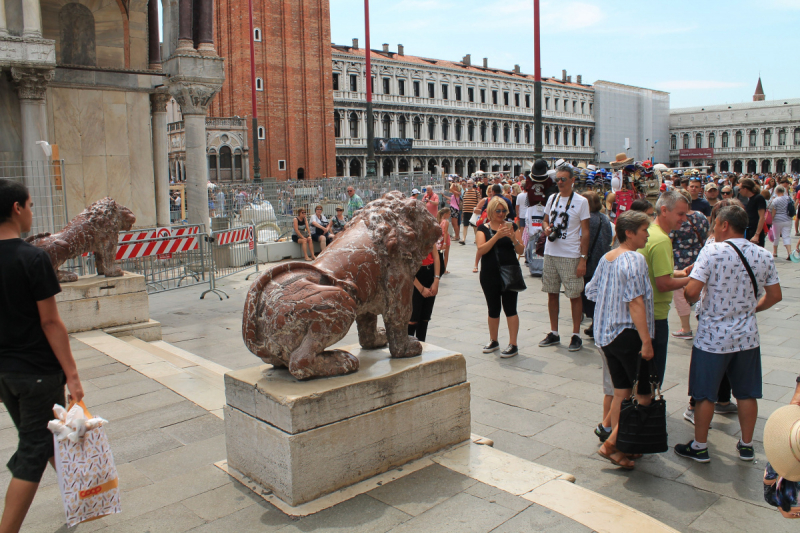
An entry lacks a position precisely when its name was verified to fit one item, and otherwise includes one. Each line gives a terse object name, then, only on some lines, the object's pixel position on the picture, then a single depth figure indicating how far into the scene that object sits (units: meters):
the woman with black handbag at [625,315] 3.96
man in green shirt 4.39
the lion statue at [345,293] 3.25
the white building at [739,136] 87.25
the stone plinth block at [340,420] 3.06
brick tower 45.25
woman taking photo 6.59
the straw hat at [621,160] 13.59
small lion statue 7.12
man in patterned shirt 3.99
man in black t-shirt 2.84
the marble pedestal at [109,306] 7.18
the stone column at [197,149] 13.99
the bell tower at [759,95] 114.94
